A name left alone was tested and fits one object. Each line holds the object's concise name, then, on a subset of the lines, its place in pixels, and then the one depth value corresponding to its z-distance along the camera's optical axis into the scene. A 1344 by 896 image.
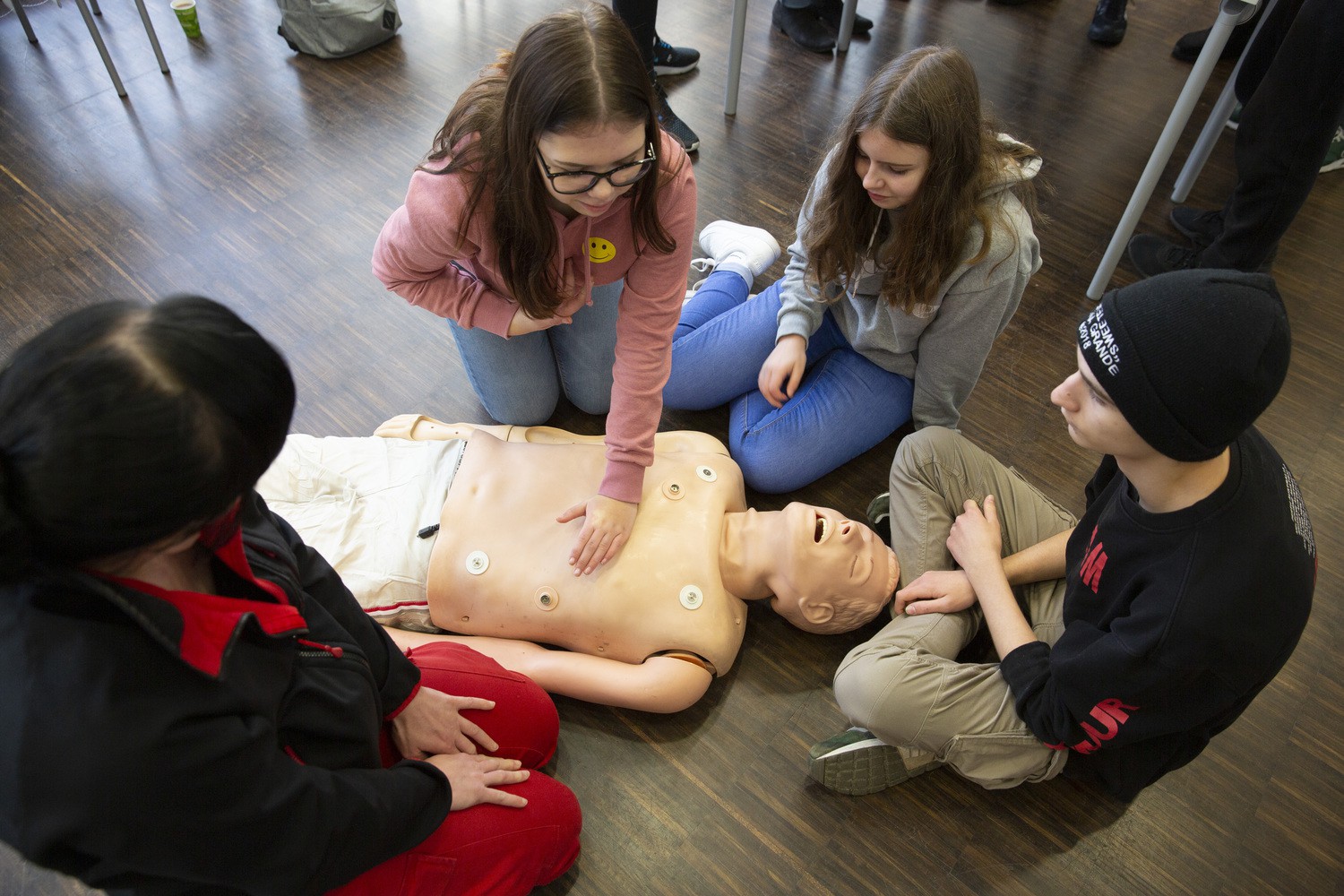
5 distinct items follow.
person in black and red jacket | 0.62
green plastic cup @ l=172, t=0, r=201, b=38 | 2.68
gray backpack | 2.62
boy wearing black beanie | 0.94
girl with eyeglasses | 1.05
